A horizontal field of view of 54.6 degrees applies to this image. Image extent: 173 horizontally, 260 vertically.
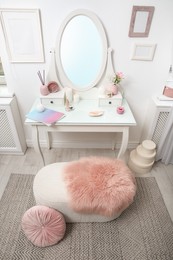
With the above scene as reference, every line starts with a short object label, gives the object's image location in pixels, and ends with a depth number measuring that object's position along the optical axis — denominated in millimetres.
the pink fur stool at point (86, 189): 1143
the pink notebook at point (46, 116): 1352
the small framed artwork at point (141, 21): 1305
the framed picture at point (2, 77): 1741
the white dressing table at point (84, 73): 1377
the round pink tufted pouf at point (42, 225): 1173
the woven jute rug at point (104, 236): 1221
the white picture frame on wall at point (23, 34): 1322
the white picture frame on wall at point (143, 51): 1451
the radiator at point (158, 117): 1617
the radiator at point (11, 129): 1645
